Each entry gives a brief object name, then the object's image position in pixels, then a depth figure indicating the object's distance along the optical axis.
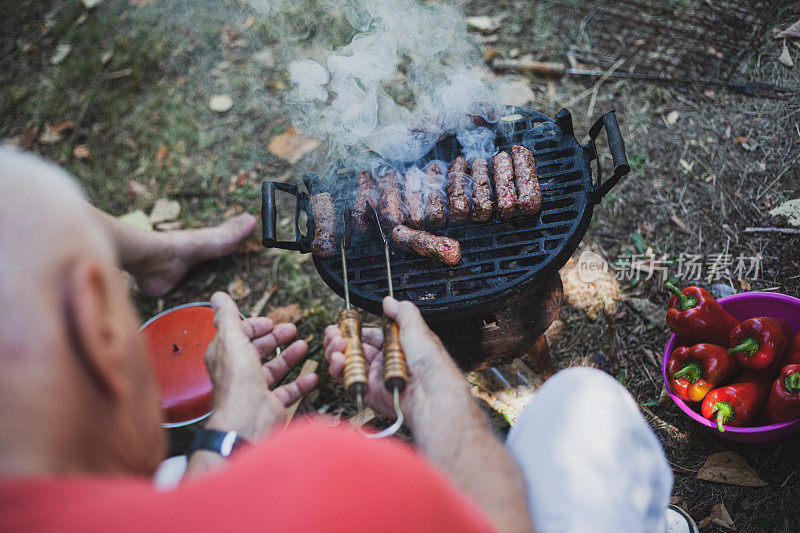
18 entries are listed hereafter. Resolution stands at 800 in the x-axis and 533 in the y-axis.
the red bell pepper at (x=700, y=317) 2.66
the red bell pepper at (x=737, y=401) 2.47
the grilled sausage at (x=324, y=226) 2.58
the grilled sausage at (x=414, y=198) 2.68
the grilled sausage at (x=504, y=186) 2.55
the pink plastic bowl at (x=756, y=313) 2.43
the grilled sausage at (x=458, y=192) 2.62
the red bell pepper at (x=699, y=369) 2.56
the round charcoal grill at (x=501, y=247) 2.35
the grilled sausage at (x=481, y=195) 2.58
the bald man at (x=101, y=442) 1.03
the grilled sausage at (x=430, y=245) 2.43
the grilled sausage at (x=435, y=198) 2.64
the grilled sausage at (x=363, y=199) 2.70
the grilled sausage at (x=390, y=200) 2.70
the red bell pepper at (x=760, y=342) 2.51
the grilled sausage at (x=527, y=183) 2.52
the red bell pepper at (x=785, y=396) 2.33
